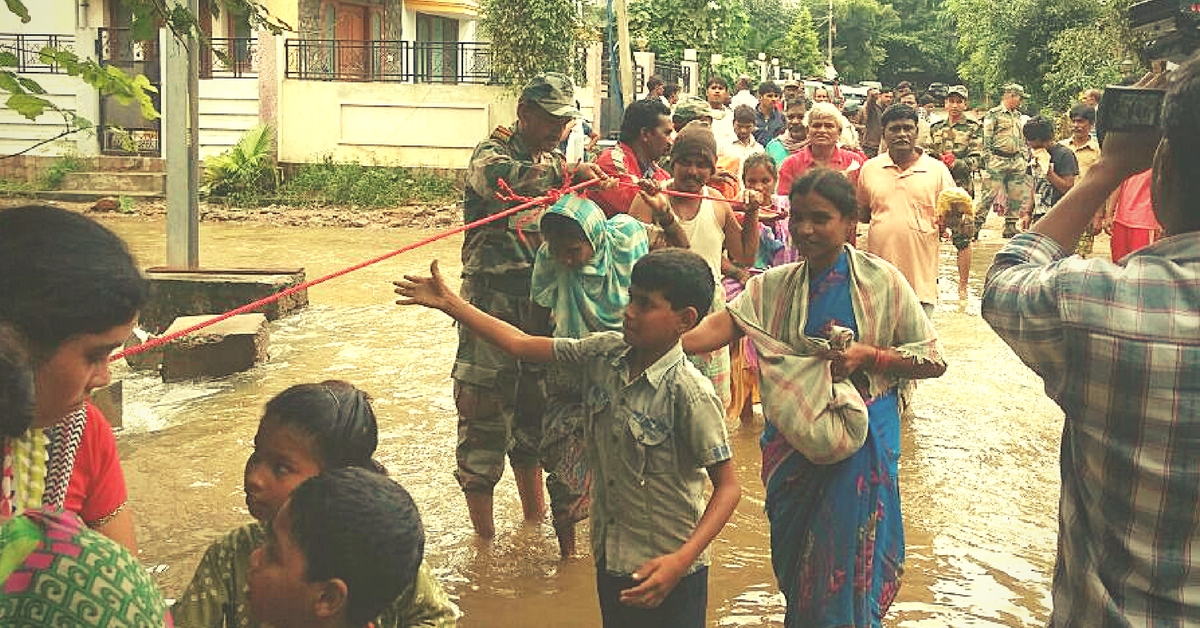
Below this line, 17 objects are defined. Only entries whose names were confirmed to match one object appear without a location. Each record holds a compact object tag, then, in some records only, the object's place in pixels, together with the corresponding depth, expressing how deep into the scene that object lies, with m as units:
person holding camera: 2.21
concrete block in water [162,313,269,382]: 8.86
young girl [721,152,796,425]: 7.34
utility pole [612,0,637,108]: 20.61
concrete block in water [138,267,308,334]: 10.50
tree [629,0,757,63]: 30.89
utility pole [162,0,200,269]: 10.68
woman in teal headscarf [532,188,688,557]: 5.08
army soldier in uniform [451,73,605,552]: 5.50
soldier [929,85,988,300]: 16.47
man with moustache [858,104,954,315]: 8.40
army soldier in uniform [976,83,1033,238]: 16.22
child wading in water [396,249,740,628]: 3.71
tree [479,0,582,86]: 20.98
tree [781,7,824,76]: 56.67
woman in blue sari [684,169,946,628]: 3.93
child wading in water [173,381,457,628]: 2.58
